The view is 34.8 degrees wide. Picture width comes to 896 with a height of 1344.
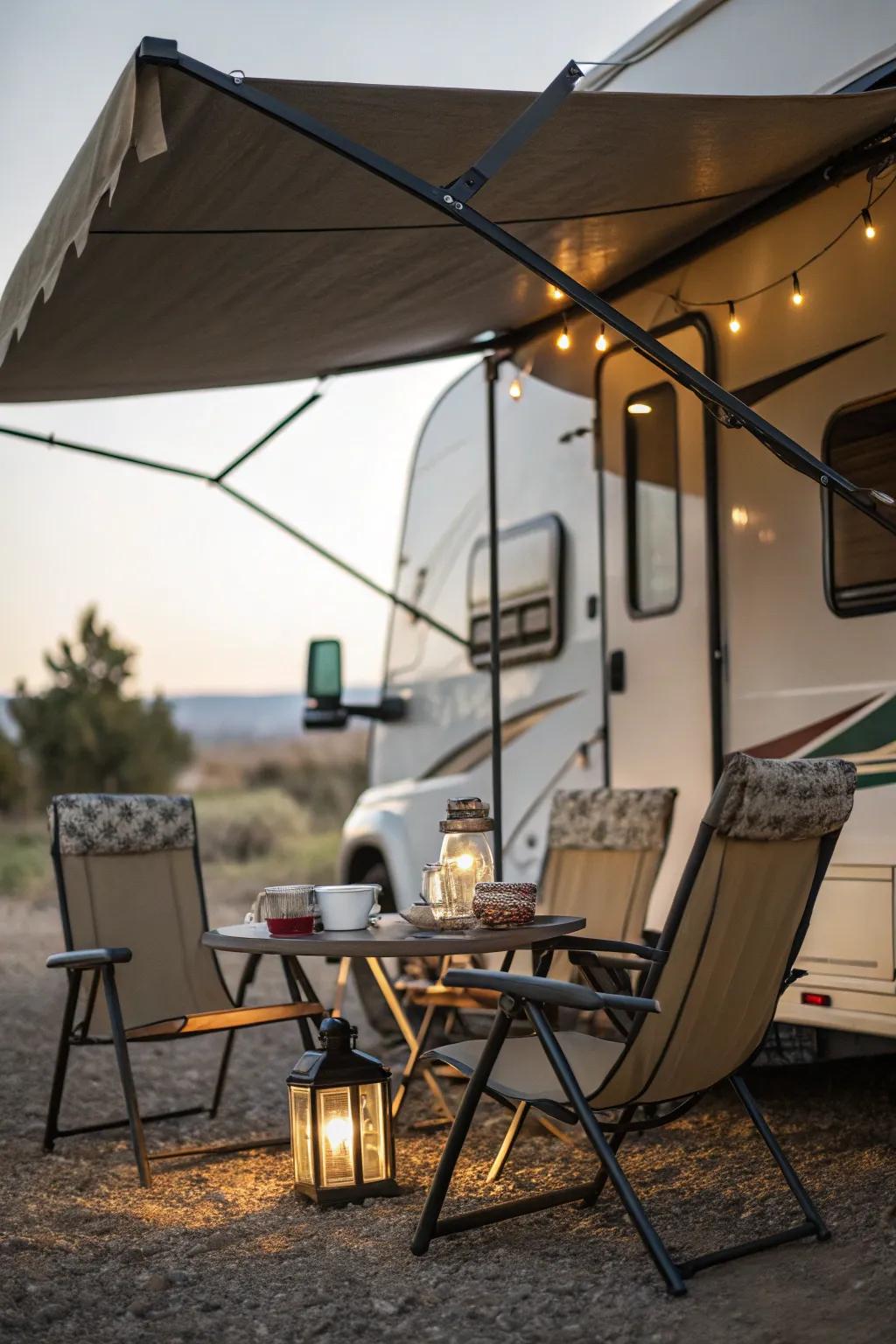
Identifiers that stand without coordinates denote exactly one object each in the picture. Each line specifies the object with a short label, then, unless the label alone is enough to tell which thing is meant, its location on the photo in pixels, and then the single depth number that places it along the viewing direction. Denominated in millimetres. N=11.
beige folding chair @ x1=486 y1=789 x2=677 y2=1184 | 4008
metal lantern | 3197
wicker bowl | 3070
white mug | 3162
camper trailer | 3391
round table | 2828
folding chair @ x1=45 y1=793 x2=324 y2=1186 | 3795
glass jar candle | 3236
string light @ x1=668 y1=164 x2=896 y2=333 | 3379
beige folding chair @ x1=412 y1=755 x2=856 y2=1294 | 2684
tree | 18312
